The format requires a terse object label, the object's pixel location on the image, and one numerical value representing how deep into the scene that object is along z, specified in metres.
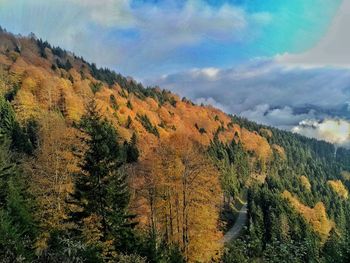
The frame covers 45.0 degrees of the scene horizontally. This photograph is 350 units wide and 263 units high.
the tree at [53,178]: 42.22
